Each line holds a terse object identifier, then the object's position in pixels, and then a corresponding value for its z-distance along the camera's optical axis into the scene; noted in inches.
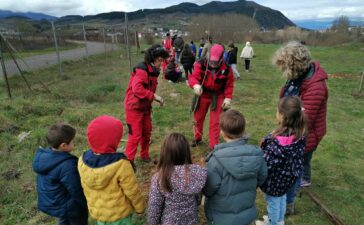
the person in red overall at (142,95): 146.6
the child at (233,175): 82.0
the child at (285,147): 96.2
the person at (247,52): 548.0
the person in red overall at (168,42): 589.6
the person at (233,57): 472.2
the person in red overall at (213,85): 161.5
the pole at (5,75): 276.7
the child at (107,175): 84.1
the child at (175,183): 78.0
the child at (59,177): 89.1
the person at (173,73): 440.8
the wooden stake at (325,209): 124.2
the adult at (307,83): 114.8
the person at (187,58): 444.5
